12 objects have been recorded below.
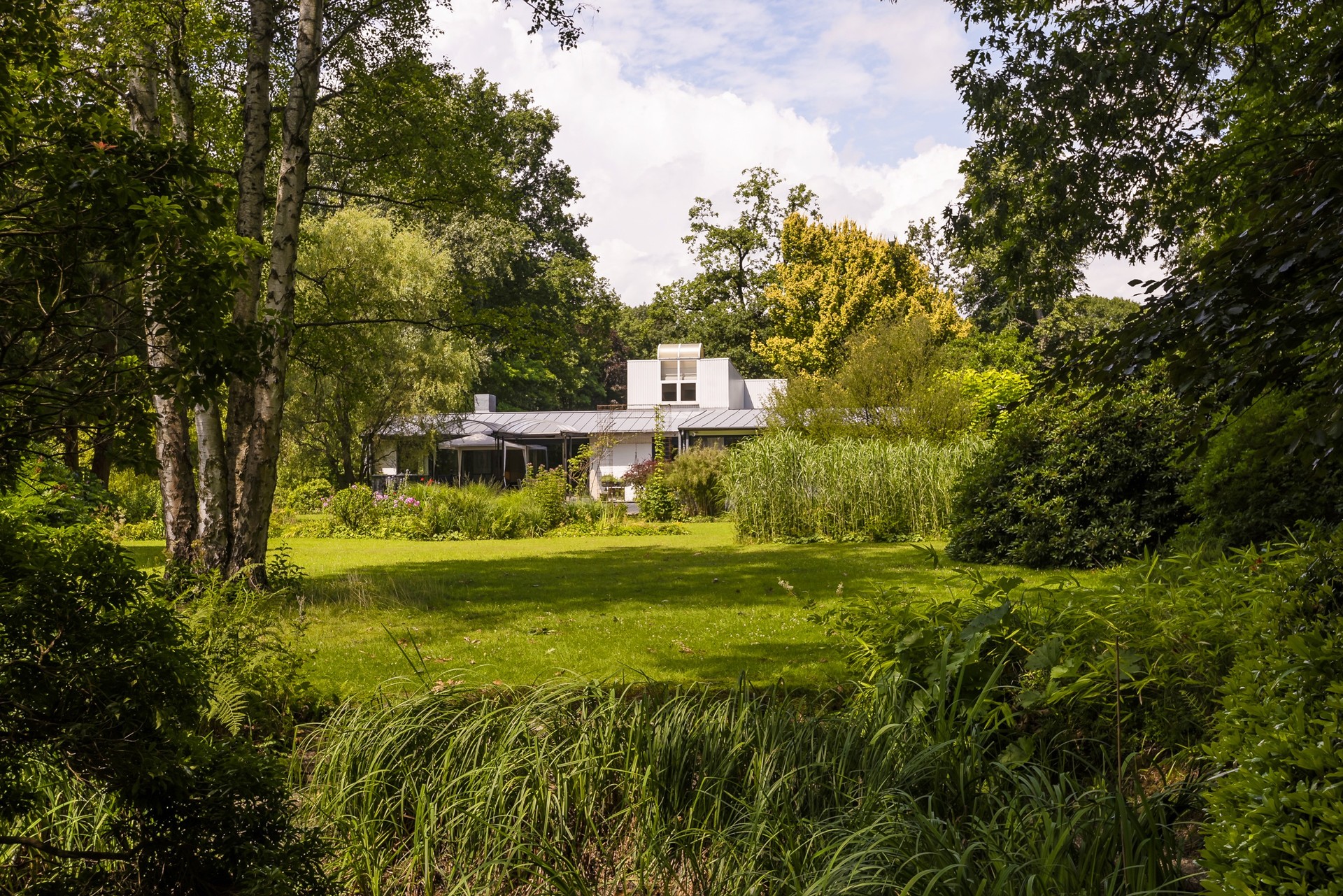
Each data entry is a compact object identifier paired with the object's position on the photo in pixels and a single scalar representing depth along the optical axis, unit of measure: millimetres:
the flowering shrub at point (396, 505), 20594
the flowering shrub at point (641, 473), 26562
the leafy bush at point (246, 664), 4570
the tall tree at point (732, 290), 44031
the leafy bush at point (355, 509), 21078
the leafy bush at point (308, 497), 25016
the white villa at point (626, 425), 38375
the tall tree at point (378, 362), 25672
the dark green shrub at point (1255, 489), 6461
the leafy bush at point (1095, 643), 3928
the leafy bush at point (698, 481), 23922
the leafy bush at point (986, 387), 18875
